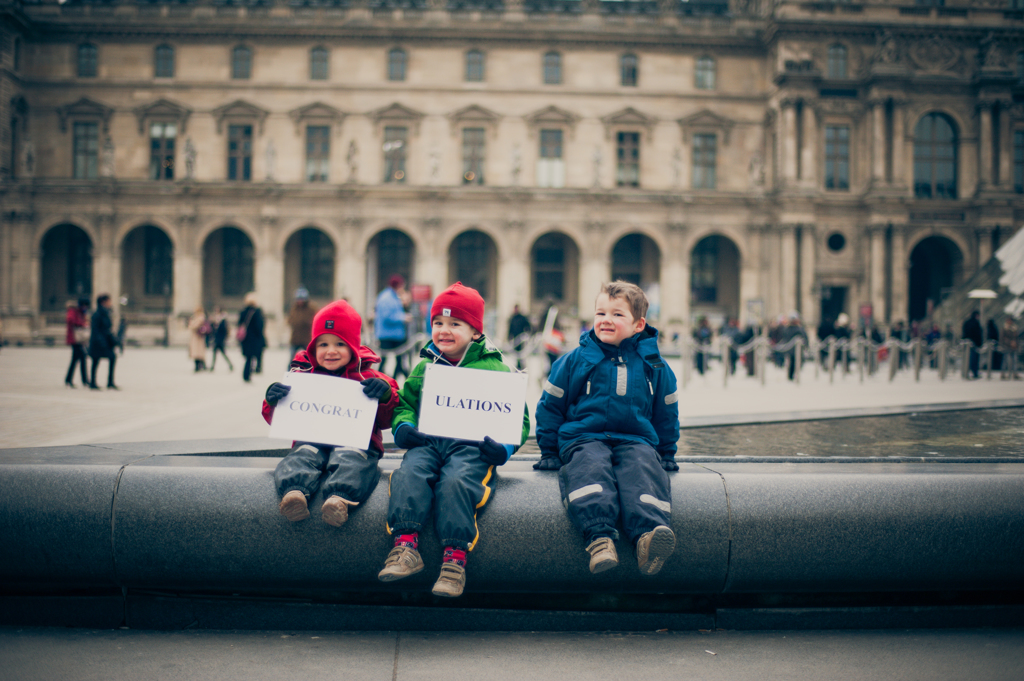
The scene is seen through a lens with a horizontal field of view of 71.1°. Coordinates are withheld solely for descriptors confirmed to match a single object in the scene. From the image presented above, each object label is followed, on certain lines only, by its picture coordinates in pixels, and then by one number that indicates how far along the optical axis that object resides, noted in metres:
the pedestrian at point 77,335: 13.97
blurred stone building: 36.59
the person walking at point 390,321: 13.58
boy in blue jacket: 3.58
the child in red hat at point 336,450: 3.44
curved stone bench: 3.49
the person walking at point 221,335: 20.31
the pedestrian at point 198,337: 18.61
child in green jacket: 3.34
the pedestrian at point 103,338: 13.80
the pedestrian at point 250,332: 16.14
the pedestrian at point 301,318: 15.12
